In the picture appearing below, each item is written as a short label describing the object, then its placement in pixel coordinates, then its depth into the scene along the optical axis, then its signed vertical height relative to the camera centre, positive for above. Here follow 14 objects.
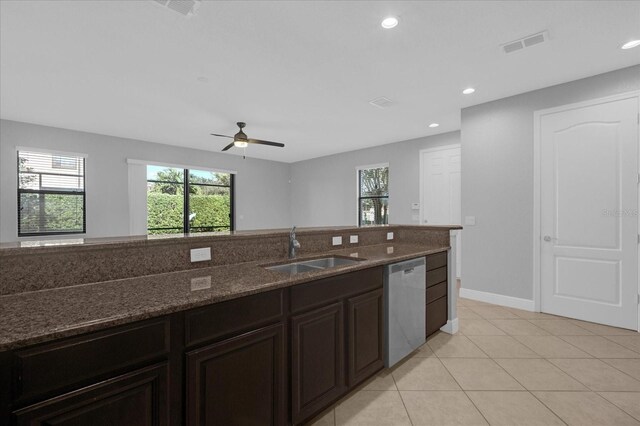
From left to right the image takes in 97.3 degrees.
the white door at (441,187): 5.31 +0.50
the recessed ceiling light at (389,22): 2.19 +1.52
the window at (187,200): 6.23 +0.32
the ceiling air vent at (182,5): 2.01 +1.52
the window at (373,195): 6.64 +0.44
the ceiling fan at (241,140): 4.53 +1.18
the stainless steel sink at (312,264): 2.10 -0.41
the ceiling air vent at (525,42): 2.42 +1.51
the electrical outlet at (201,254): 1.74 -0.26
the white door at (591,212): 2.94 -0.01
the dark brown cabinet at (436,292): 2.61 -0.77
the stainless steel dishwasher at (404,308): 2.11 -0.76
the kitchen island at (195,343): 0.87 -0.53
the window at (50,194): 4.77 +0.35
